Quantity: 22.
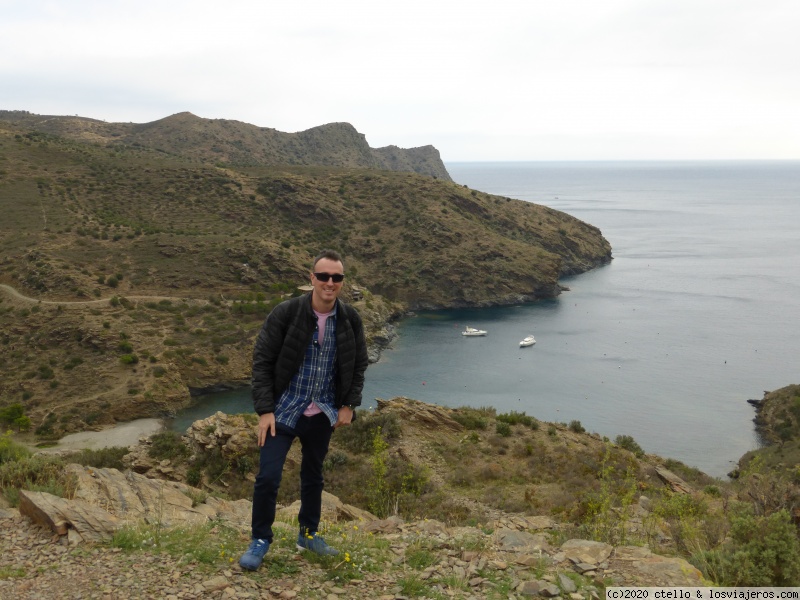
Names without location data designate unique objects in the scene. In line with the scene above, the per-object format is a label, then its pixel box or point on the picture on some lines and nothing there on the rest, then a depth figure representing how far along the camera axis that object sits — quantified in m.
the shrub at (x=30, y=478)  6.33
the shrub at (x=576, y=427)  21.53
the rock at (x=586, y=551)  5.34
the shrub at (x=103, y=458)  16.03
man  4.62
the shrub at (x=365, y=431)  16.25
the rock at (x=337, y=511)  8.70
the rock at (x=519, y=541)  5.95
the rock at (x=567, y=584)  4.65
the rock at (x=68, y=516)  5.07
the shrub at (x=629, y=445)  20.30
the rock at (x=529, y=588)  4.61
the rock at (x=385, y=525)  6.91
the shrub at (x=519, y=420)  19.57
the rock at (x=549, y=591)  4.57
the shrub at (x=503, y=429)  18.30
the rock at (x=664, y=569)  4.77
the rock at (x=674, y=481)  15.31
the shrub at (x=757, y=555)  4.74
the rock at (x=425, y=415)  18.50
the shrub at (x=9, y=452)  7.52
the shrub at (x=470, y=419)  18.94
